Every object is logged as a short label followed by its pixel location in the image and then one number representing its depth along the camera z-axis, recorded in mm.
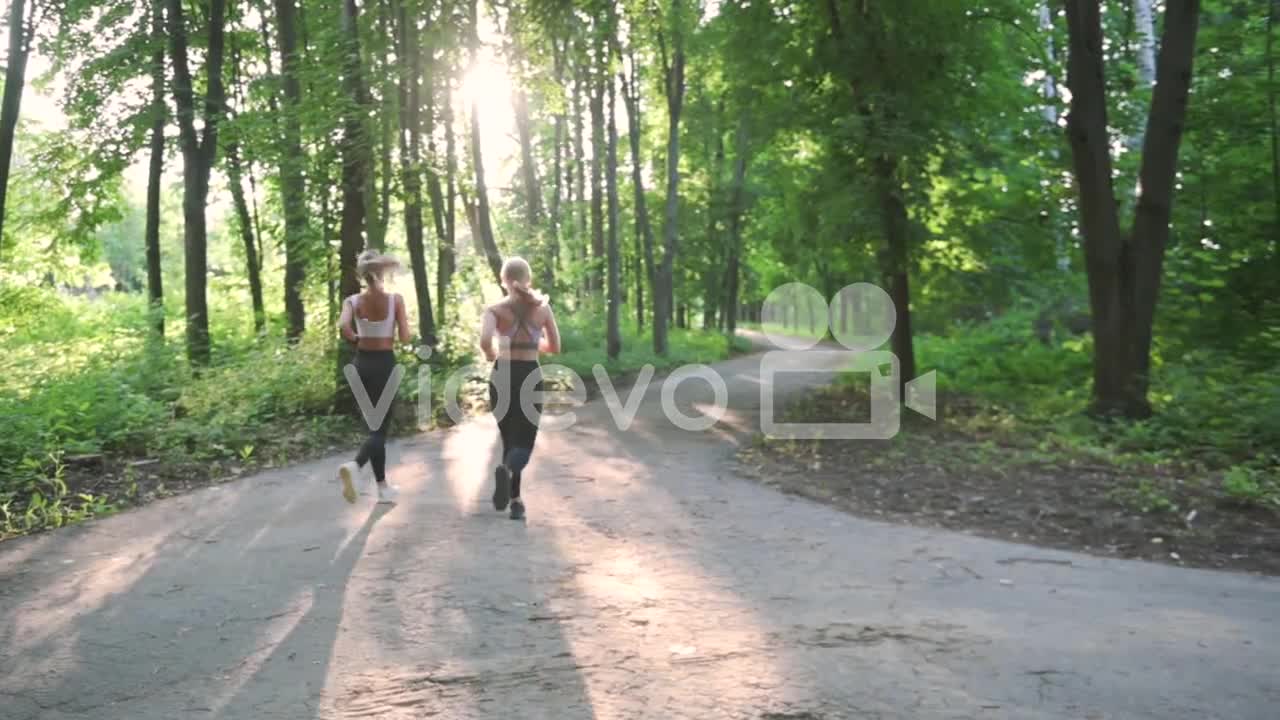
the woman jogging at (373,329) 7109
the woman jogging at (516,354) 6766
